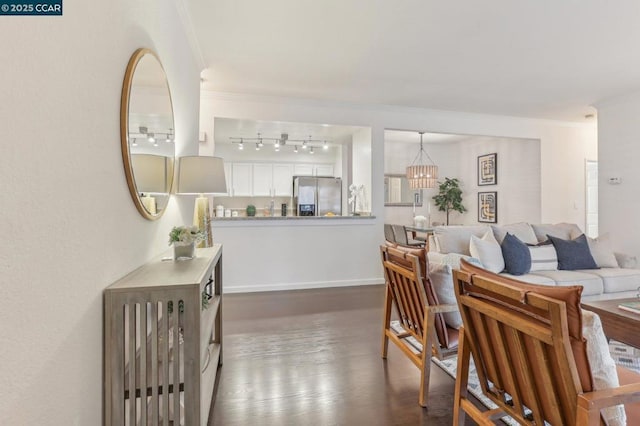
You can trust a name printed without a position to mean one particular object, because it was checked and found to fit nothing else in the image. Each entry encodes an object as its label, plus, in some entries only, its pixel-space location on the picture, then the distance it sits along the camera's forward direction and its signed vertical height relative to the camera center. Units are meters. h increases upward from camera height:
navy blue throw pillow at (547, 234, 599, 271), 3.47 -0.51
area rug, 2.00 -1.14
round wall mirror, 1.40 +0.41
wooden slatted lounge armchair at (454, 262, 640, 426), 1.03 -0.57
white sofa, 3.23 -0.53
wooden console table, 1.19 -0.54
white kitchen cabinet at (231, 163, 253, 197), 7.06 +0.71
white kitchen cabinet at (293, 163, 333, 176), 7.38 +0.96
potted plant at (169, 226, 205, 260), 1.75 -0.17
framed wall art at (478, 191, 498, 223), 6.76 +0.05
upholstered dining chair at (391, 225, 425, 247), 5.01 -0.38
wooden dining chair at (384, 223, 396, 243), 5.08 -0.40
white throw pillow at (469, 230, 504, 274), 3.23 -0.45
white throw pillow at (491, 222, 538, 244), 3.56 -0.26
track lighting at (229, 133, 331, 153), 5.90 +1.37
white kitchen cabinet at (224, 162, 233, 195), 6.99 +0.81
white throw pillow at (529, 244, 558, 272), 3.48 -0.54
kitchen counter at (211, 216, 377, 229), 4.34 -0.16
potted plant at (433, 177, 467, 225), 7.43 +0.30
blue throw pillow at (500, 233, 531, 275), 3.27 -0.49
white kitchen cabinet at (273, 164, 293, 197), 7.29 +0.70
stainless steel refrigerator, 6.59 +0.32
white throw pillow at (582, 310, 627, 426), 1.09 -0.55
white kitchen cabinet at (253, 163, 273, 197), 7.18 +0.70
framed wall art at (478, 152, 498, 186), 6.74 +0.89
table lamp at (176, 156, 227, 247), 2.22 +0.25
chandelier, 5.80 +0.62
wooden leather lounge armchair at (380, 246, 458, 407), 1.92 -0.65
